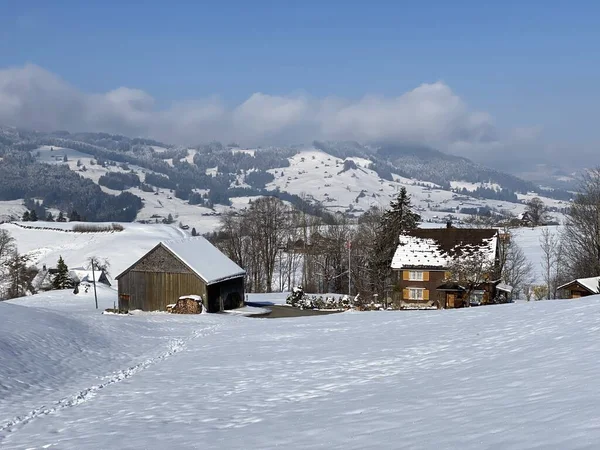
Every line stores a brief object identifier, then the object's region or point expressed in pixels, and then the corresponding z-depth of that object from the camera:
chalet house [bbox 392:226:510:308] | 55.16
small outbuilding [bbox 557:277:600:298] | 50.47
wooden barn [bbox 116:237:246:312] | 51.00
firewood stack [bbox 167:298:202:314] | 49.94
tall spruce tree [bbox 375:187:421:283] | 68.25
